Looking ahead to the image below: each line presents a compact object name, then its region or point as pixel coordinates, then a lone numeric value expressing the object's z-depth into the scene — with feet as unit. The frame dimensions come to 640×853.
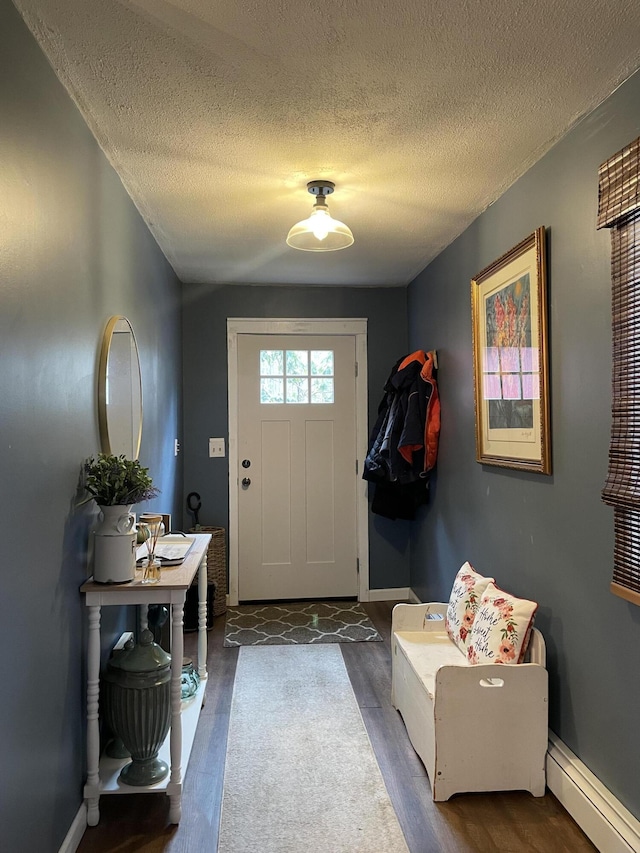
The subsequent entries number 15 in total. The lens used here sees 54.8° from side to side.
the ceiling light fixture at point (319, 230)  8.41
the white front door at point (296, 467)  14.38
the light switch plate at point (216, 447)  14.21
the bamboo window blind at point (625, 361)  5.58
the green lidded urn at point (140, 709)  6.68
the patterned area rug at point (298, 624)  12.03
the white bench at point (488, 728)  6.82
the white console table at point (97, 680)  6.33
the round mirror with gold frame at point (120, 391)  7.08
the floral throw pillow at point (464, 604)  8.39
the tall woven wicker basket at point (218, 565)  13.43
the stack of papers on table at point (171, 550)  7.49
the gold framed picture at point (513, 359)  7.50
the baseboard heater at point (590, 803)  5.72
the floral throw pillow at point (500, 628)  7.09
